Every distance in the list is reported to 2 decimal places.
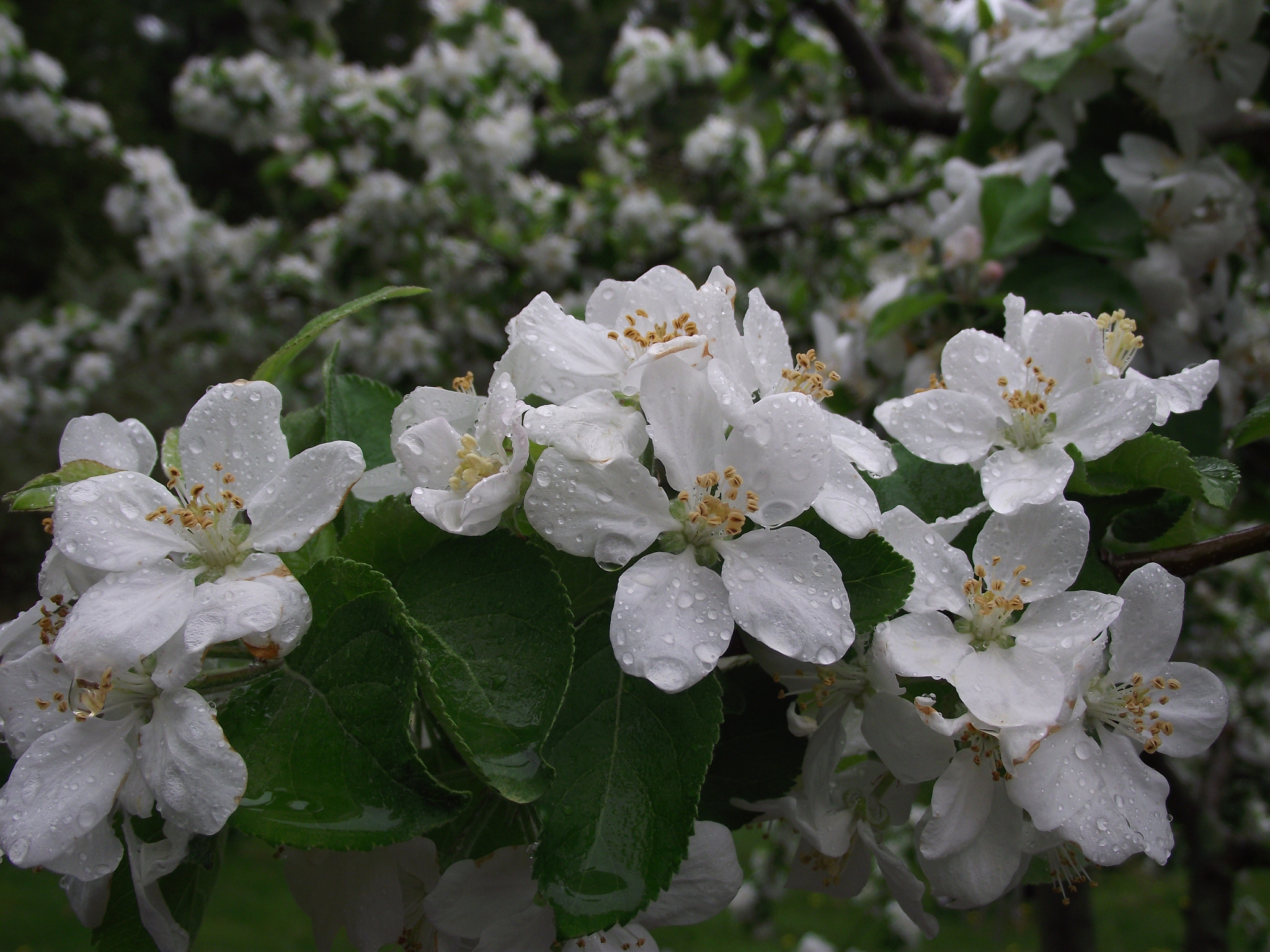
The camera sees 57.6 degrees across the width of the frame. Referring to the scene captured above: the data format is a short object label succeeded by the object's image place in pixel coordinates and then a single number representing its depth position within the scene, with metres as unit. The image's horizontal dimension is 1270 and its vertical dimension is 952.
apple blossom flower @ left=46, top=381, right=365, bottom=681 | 0.15
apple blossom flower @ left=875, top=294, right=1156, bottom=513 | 0.18
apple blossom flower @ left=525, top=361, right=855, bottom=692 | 0.15
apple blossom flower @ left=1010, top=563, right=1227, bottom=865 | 0.15
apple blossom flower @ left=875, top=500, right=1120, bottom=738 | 0.16
